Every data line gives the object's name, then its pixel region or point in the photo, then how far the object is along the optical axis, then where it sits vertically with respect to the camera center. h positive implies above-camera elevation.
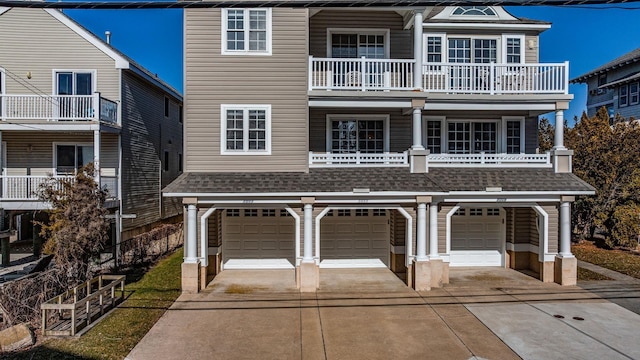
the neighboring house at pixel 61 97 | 16.33 +3.39
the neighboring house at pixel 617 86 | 26.33 +6.37
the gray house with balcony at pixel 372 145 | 12.46 +1.17
